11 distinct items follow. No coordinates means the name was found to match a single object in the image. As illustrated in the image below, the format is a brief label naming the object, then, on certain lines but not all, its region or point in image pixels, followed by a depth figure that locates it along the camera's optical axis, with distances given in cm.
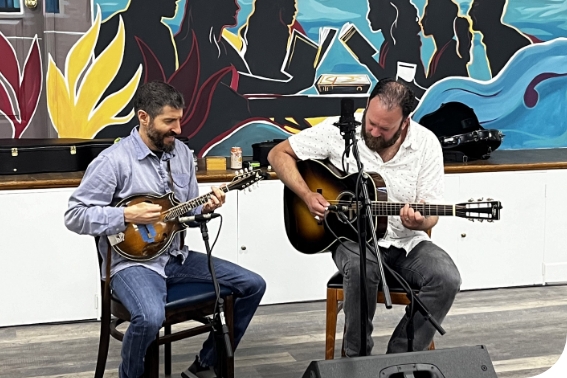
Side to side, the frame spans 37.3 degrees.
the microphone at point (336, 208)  288
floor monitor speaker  246
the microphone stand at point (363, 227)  263
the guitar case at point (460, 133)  466
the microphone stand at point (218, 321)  280
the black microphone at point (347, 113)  283
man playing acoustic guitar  317
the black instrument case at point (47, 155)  408
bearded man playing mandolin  299
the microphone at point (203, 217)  283
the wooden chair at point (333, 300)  326
